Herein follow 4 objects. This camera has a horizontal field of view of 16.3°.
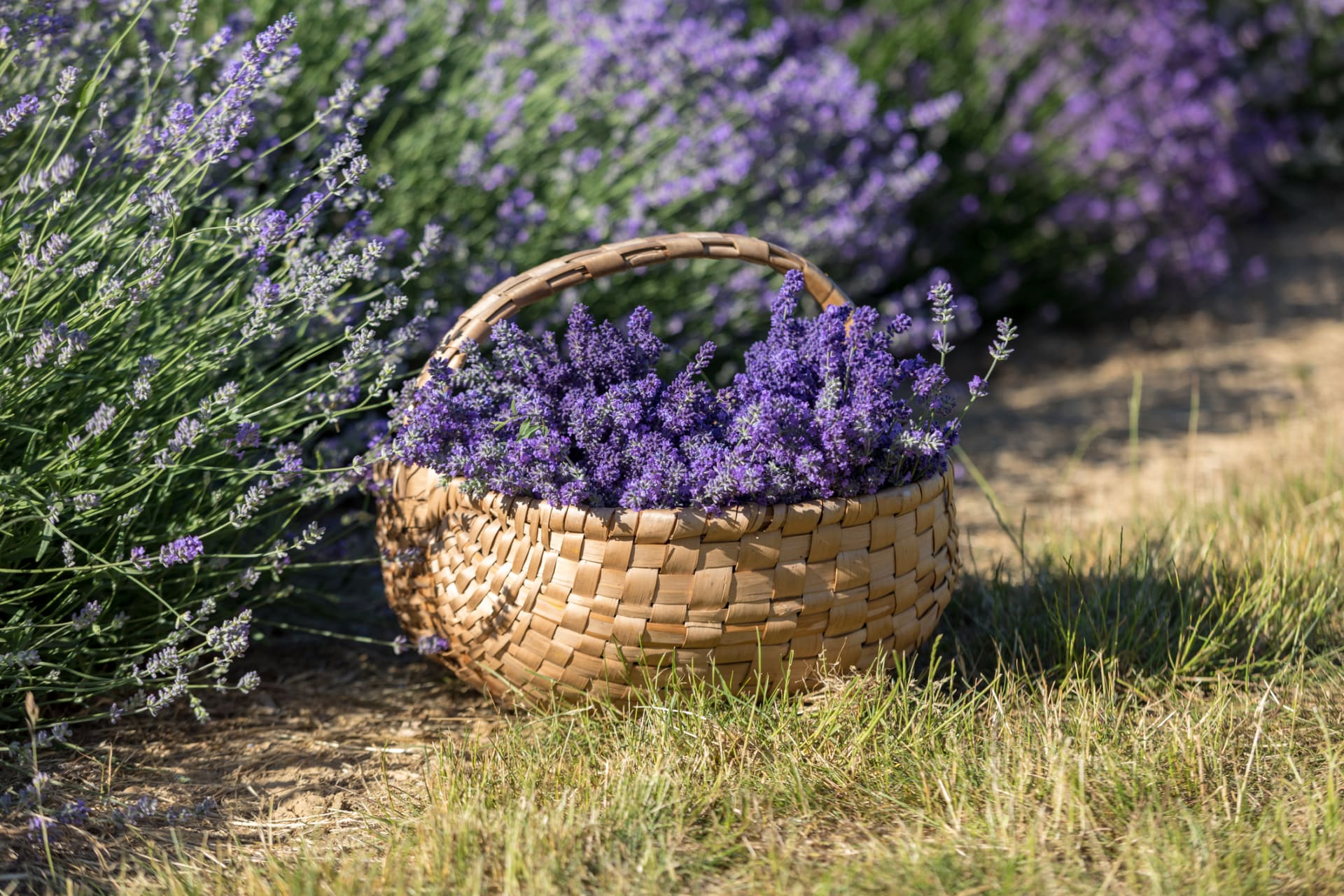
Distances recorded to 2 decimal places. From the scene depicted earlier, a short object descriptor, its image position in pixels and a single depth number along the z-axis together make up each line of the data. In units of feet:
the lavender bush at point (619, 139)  11.45
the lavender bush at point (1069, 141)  14.13
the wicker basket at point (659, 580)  9.77
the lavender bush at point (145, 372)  9.81
